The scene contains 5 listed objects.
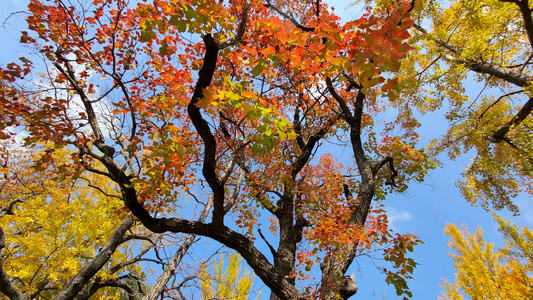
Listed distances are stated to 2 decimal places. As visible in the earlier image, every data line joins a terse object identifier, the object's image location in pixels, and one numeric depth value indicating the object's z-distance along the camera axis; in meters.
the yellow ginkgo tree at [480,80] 5.73
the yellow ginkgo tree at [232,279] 10.72
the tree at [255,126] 1.69
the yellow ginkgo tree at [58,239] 5.55
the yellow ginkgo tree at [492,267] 9.84
